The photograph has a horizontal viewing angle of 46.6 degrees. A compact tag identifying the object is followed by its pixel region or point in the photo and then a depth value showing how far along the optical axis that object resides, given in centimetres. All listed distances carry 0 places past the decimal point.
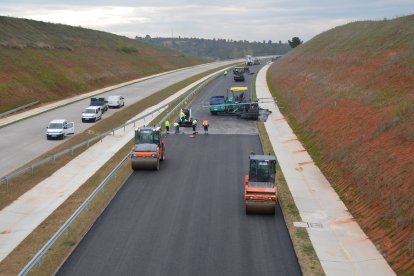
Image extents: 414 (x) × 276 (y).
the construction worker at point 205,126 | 4218
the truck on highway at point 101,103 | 5803
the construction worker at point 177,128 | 4250
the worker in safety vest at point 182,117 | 4562
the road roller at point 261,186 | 2208
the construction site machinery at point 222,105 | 5347
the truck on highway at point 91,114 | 5125
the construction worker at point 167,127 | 4216
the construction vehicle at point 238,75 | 8848
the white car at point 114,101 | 6153
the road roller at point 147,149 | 2970
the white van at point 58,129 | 4164
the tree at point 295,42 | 18062
